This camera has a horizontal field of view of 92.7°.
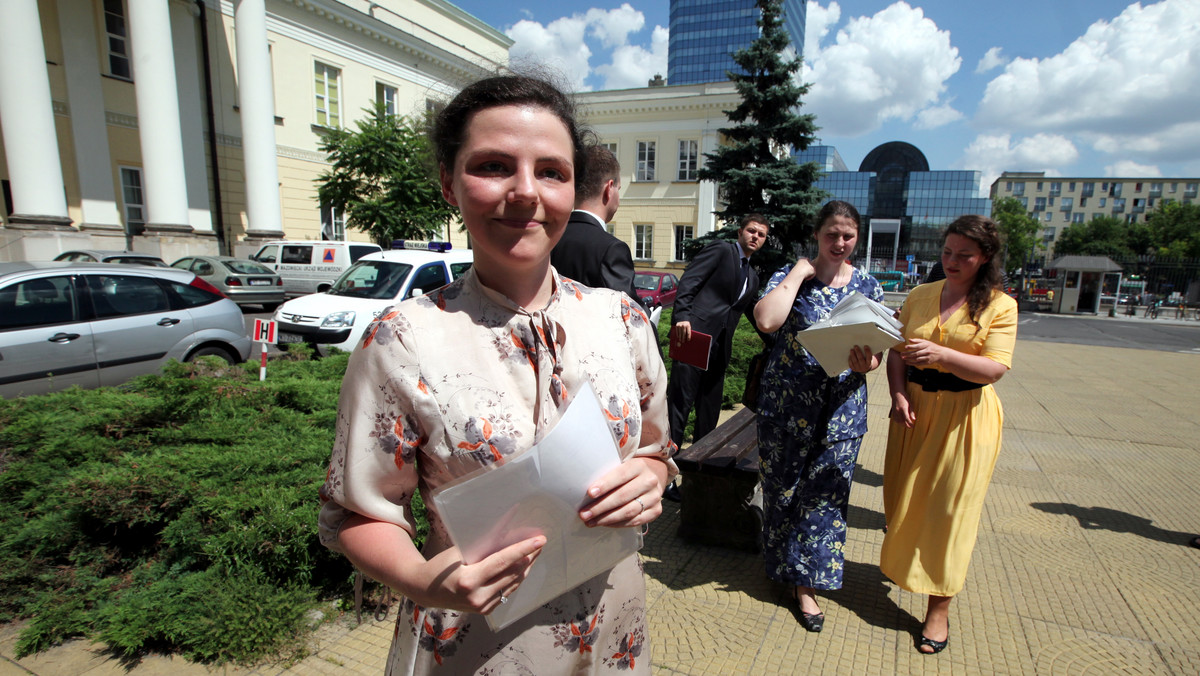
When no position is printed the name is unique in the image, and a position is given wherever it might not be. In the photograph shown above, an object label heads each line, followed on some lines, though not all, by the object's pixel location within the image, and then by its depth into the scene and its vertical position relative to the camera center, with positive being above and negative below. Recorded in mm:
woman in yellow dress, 2621 -780
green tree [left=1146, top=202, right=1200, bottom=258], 54250 +2790
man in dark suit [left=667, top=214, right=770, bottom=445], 4164 -402
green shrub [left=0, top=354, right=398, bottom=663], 2480 -1406
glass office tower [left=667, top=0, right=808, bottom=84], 91625 +35544
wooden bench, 3449 -1491
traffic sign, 5426 -824
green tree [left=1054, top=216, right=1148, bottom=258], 63719 +2164
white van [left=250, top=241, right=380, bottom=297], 16281 -446
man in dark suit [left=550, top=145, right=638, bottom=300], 3053 -8
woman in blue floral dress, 2773 -857
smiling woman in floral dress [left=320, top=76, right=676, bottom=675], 1023 -281
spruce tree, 16156 +2917
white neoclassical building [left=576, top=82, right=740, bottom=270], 29547 +4956
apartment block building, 94875 +10351
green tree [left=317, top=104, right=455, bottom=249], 17203 +1869
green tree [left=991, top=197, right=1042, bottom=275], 56500 +2923
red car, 16125 -1057
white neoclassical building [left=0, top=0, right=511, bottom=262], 14820 +3974
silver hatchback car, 5207 -822
